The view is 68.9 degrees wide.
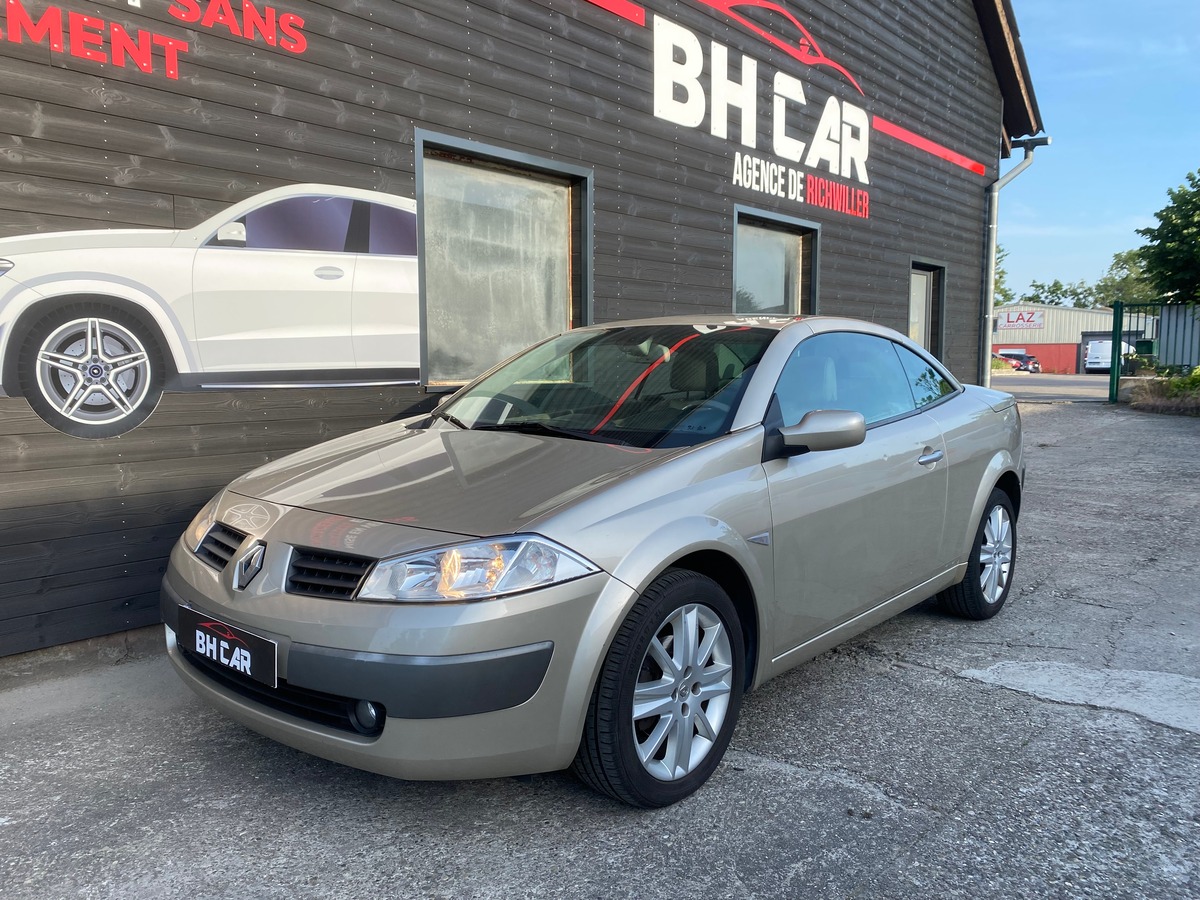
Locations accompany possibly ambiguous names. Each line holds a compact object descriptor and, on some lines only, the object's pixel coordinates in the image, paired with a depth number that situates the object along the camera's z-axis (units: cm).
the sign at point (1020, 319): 6362
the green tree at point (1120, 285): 8862
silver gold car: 227
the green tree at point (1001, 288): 7250
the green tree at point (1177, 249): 1631
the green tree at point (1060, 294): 10112
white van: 4924
